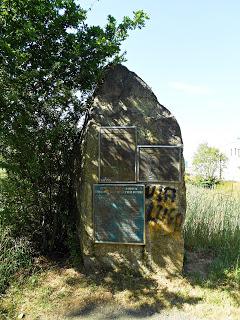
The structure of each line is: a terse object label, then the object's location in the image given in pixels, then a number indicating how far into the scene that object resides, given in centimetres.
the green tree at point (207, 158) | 4104
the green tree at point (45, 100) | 503
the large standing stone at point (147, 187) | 519
